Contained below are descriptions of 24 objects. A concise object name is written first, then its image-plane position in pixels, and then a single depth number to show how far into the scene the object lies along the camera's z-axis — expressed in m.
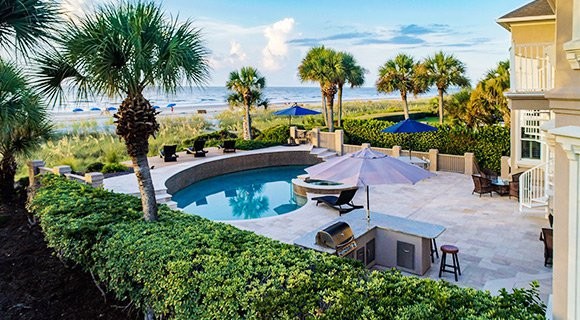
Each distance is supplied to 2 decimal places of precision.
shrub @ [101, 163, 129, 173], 18.53
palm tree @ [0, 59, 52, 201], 11.80
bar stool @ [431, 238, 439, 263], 9.21
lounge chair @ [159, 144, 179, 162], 21.03
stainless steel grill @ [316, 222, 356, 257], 7.73
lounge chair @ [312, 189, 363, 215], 12.81
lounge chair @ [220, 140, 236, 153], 23.11
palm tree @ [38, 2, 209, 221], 7.04
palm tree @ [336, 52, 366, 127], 26.33
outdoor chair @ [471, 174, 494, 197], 14.19
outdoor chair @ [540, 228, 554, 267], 8.38
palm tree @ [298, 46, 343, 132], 25.78
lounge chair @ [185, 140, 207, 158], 22.06
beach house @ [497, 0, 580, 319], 3.54
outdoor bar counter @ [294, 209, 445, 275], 8.41
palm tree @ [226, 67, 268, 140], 26.09
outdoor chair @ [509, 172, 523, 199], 13.49
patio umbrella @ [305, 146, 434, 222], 8.66
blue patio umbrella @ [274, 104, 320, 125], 24.20
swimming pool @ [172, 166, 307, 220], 15.23
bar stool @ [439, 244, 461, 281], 8.11
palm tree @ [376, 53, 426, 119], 27.14
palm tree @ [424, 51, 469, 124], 26.56
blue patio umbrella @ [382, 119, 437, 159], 18.02
